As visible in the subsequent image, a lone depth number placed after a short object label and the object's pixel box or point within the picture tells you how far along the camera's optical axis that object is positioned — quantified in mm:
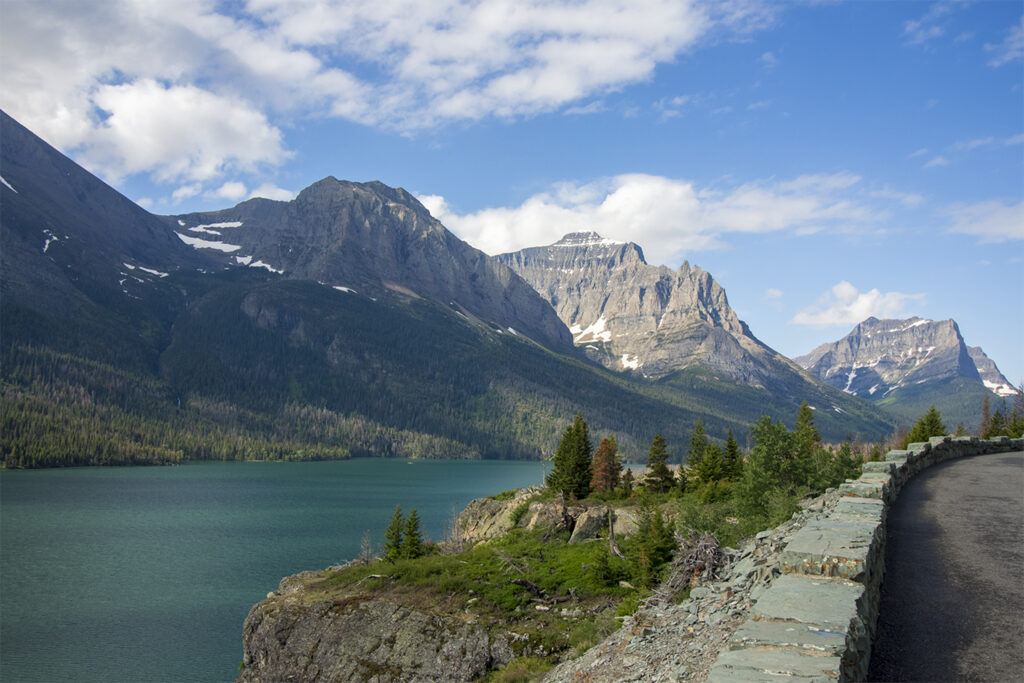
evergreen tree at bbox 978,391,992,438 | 82462
